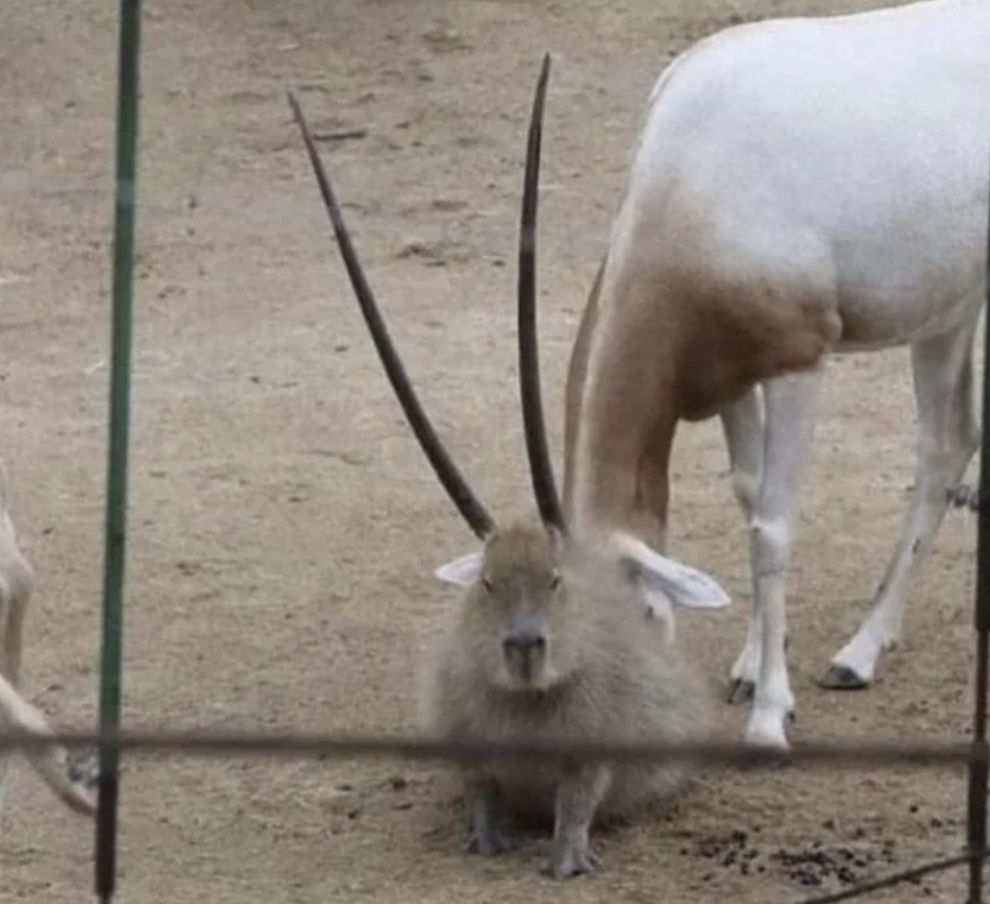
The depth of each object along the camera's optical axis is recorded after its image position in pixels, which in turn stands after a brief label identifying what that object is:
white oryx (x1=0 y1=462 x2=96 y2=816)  8.19
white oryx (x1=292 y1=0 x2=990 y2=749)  9.48
